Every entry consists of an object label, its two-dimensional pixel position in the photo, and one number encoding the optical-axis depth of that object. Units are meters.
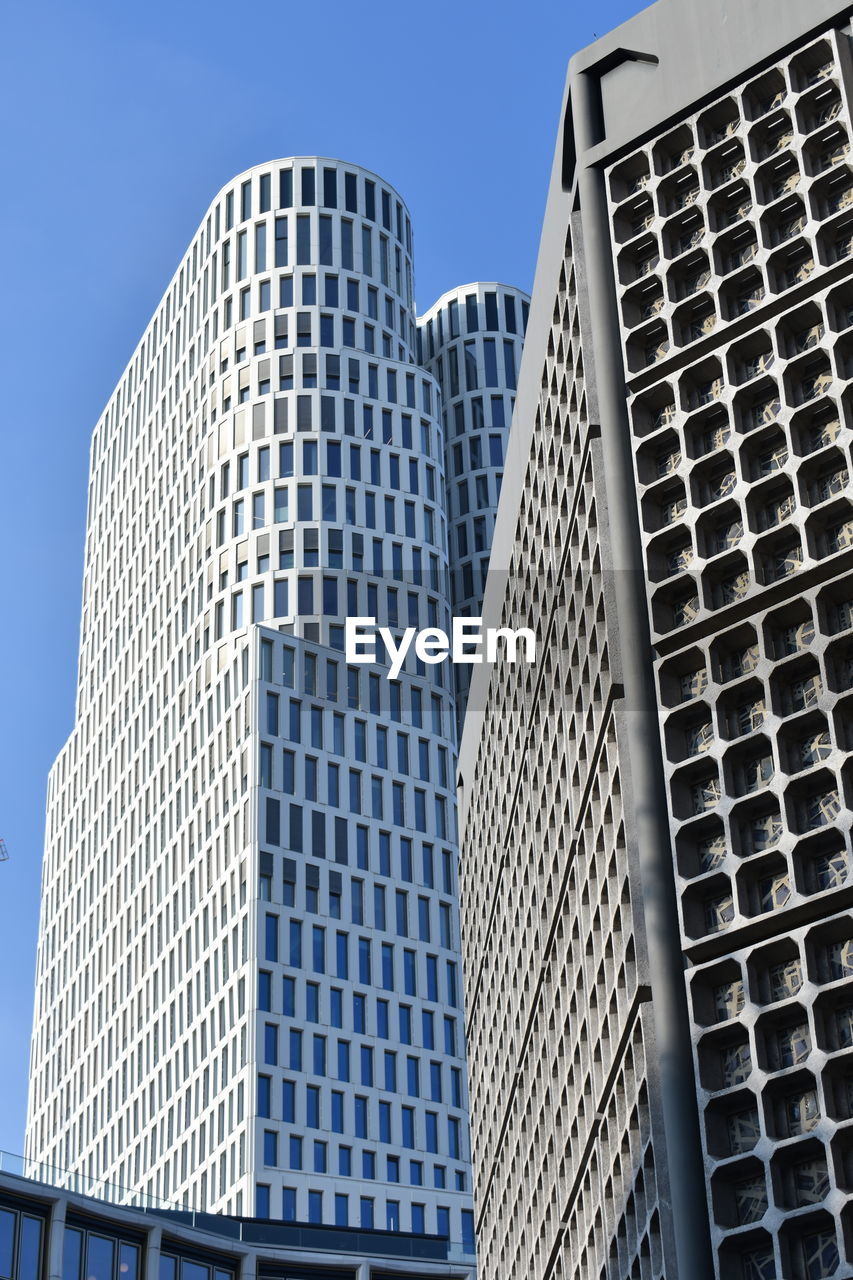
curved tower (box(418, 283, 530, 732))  135.50
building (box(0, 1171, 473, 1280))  58.50
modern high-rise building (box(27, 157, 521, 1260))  98.81
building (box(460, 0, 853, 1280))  26.89
